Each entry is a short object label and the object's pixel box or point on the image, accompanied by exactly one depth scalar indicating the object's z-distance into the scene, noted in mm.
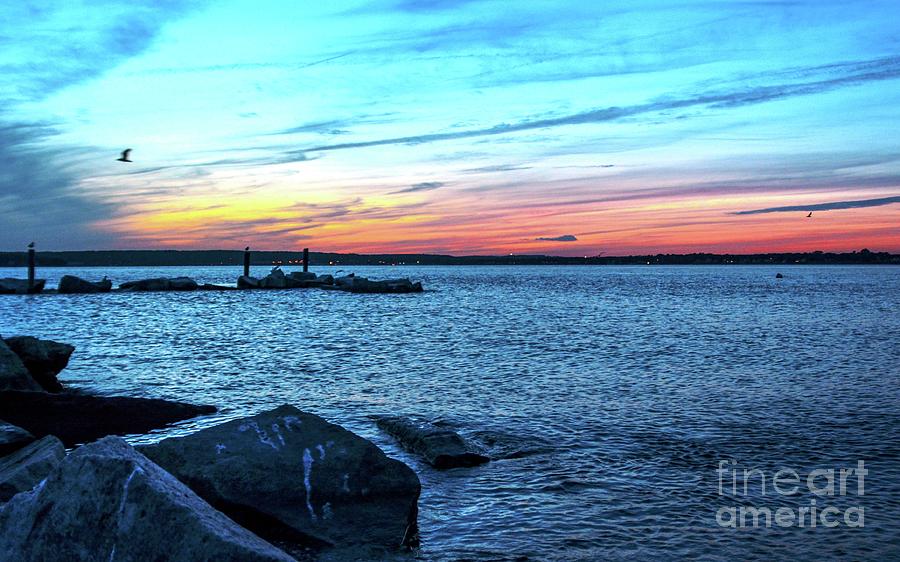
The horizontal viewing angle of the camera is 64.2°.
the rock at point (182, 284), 74250
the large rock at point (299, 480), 7137
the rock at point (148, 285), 71188
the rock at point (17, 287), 65500
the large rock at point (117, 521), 4449
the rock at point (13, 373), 14242
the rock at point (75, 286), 66500
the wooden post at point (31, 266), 64363
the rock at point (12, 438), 8750
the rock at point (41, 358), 16384
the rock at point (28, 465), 6785
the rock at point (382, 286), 72688
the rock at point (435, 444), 10523
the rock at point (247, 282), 78531
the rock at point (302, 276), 85194
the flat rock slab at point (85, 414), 11883
